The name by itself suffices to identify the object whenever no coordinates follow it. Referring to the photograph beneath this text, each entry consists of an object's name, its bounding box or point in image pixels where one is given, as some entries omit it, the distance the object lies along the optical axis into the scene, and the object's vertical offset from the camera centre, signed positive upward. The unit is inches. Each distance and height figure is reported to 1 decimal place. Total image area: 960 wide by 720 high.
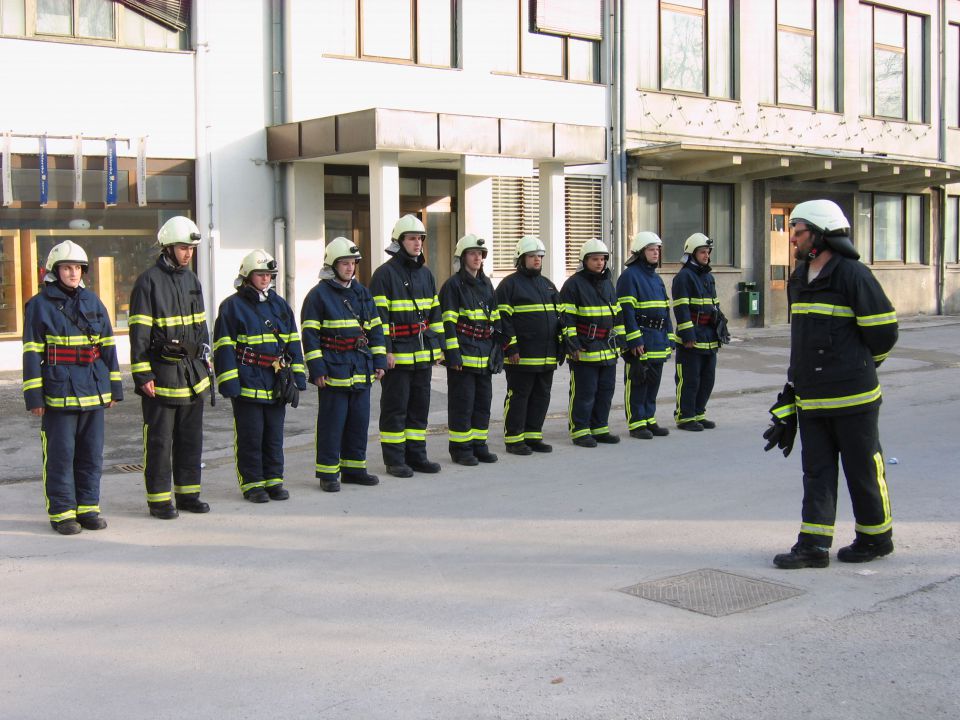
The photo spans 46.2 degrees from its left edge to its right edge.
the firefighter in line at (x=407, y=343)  376.8 -10.9
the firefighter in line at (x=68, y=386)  296.5 -18.7
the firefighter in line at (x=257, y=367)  332.2 -16.1
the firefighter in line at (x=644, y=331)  448.8 -9.2
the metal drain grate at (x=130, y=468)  394.0 -54.0
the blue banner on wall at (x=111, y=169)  629.3 +81.1
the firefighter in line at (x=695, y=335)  465.1 -11.1
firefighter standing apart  250.8 -16.2
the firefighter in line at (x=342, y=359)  353.4 -14.9
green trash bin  960.9 +8.1
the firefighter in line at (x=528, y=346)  415.5 -13.3
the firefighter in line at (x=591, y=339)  430.6 -11.4
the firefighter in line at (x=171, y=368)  313.6 -15.0
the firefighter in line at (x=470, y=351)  394.9 -14.5
